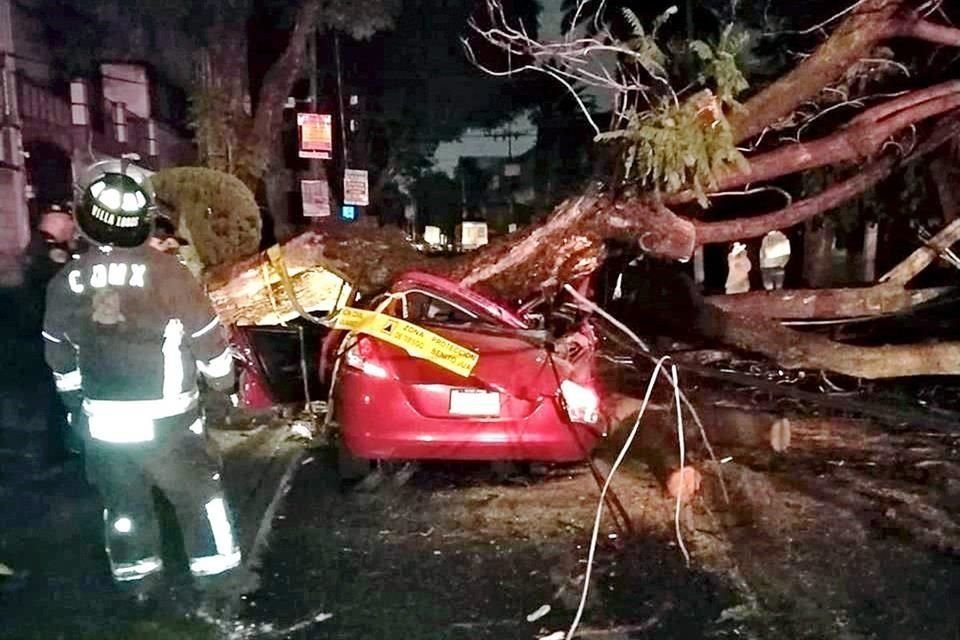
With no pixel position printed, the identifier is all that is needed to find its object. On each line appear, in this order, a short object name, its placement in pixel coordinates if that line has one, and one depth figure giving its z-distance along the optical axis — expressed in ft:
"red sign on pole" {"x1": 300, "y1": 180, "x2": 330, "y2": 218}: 71.15
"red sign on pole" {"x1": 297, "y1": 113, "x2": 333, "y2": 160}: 78.43
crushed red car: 21.56
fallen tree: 25.94
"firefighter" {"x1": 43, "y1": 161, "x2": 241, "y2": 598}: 14.66
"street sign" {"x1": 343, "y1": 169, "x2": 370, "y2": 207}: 84.84
